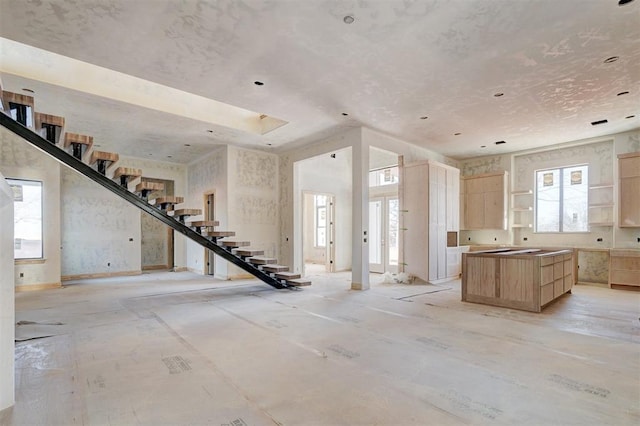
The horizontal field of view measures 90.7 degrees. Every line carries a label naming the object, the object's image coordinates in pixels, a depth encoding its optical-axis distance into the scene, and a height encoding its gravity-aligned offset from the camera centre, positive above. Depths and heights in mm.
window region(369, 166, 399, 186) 9005 +1082
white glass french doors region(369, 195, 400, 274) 8711 -583
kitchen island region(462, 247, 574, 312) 4516 -1010
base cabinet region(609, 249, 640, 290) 6191 -1131
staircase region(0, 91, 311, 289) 4051 +574
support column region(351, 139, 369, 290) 6191 -94
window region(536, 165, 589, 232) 7352 +313
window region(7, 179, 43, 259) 6418 -65
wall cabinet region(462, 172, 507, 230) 8188 +319
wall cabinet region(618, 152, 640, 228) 6309 +453
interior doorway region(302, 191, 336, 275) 11727 -662
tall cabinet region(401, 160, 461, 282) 7039 -183
